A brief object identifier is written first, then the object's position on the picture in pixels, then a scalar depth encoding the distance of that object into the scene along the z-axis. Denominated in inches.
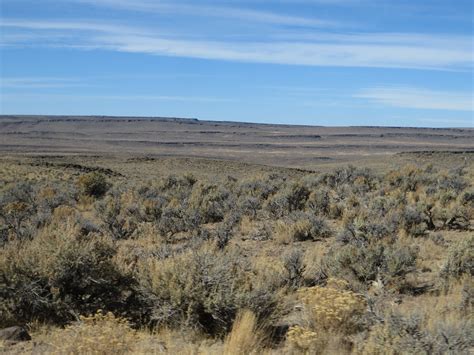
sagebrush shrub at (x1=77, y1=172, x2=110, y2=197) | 891.4
